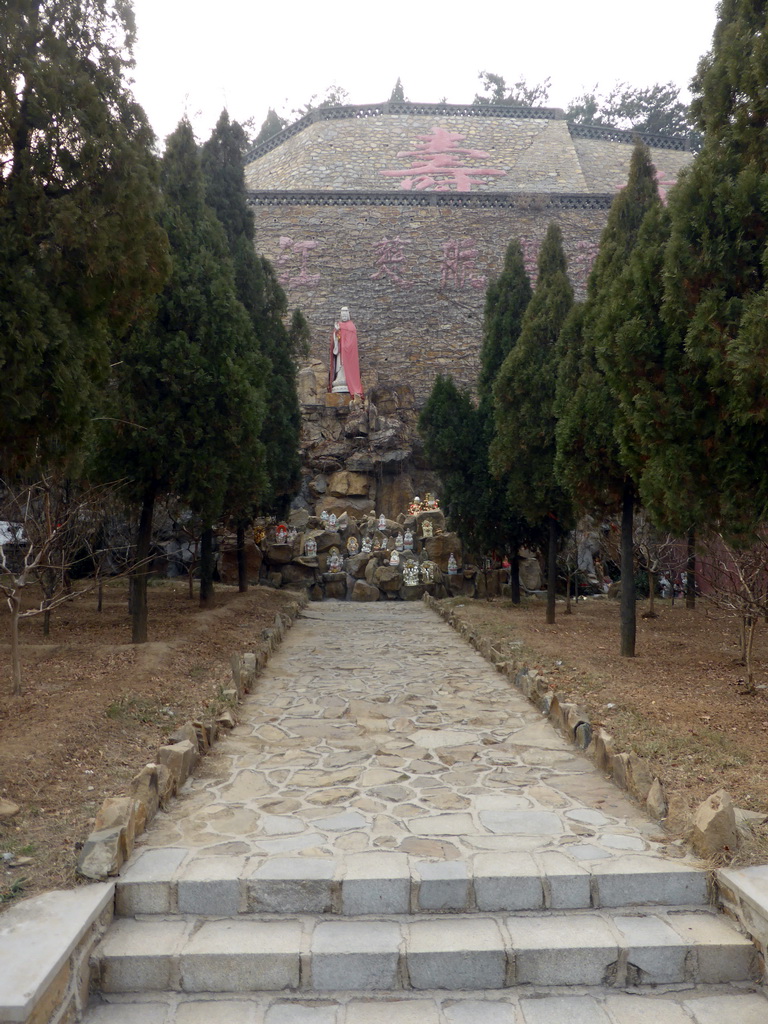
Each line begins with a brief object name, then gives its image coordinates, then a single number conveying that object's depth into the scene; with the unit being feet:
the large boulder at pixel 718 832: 11.34
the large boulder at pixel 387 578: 55.31
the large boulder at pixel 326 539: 58.39
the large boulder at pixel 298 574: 56.13
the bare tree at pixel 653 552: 37.52
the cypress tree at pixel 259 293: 42.73
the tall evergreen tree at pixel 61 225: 15.07
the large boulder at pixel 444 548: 57.57
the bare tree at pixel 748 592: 21.44
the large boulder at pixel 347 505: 67.51
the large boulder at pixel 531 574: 57.21
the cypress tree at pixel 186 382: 27.20
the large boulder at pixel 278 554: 56.24
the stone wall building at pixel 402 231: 72.08
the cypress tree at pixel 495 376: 43.01
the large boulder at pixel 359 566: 57.11
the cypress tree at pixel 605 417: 27.04
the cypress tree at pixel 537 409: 35.96
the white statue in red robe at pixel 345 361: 75.97
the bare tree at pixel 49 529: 19.48
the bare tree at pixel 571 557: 45.68
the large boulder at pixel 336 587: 56.24
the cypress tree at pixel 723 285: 16.89
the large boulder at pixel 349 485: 68.74
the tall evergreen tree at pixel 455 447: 44.98
